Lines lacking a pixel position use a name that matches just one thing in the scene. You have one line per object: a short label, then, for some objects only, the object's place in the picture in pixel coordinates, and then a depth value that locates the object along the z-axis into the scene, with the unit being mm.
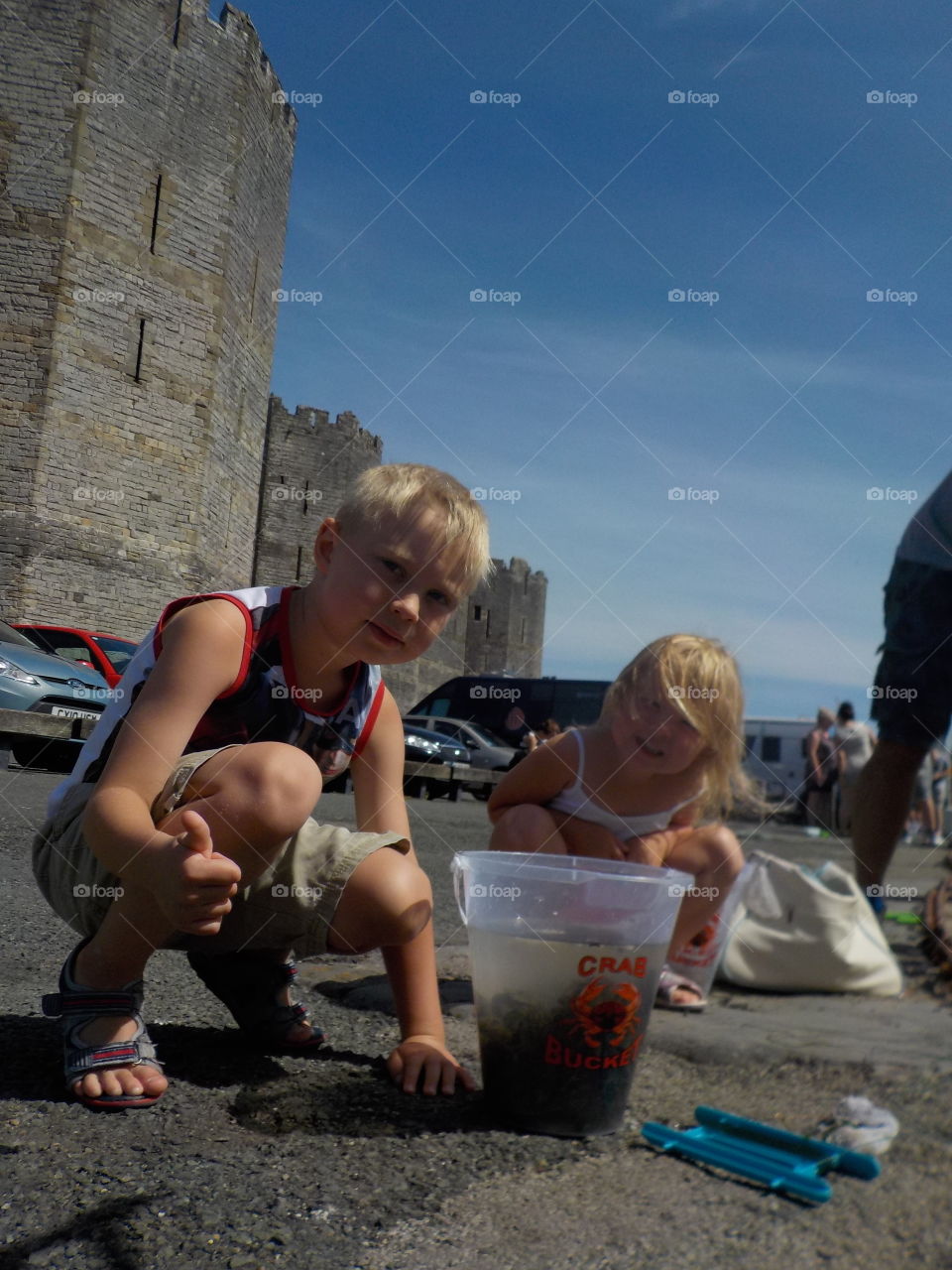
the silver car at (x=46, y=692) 7344
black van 12008
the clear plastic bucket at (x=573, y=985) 1406
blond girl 1818
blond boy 1488
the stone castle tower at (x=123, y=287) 14883
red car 8922
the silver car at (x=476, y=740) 13164
